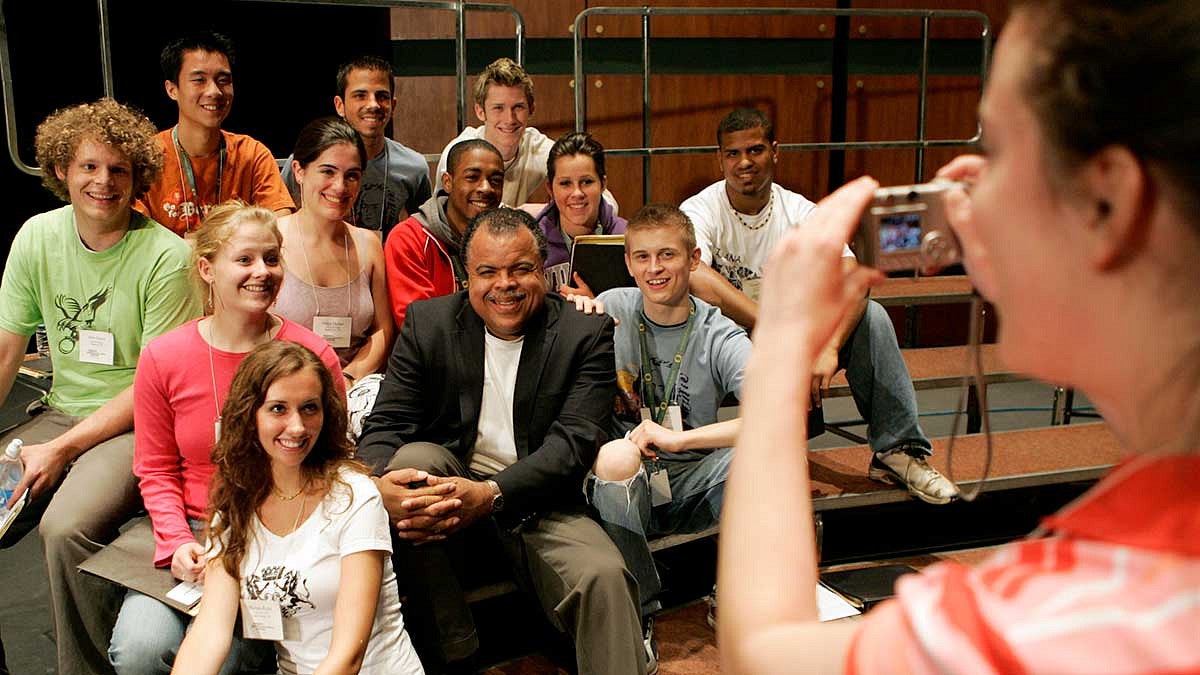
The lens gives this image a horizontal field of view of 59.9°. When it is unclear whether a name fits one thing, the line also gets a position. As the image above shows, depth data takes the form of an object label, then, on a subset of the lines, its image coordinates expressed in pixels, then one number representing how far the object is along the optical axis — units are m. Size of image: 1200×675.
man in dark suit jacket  2.33
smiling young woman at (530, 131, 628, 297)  3.33
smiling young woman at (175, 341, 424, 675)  2.04
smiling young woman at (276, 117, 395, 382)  2.92
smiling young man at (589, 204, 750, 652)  2.67
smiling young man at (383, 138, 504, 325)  3.07
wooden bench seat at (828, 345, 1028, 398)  3.55
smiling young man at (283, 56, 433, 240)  3.47
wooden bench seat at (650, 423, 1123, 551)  3.08
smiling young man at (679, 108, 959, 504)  3.08
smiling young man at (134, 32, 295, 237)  3.09
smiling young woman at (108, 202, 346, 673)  2.32
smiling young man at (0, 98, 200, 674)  2.62
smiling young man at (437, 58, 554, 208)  3.62
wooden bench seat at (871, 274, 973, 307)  3.98
